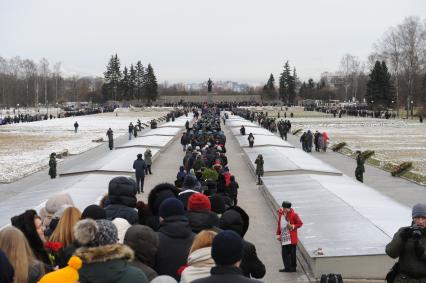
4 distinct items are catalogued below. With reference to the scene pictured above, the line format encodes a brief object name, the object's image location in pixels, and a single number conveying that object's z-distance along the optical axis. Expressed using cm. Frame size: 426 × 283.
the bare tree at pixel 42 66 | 16488
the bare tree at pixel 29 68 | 16316
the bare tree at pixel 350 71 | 15275
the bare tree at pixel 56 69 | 18300
